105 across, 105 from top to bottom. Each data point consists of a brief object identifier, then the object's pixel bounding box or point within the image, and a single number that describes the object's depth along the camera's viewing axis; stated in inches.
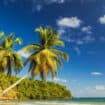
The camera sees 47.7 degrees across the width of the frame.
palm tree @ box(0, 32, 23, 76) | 566.0
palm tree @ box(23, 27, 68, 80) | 417.4
